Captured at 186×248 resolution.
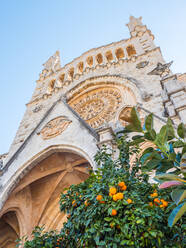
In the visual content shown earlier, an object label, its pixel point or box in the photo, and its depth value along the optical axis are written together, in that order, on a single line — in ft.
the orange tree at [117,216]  7.09
